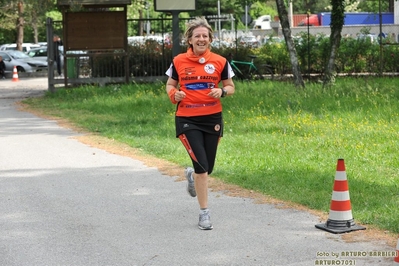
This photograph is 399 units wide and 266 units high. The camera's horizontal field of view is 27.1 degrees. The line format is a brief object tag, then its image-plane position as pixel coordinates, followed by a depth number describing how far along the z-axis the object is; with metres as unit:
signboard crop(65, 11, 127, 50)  24.08
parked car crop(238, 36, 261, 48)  26.97
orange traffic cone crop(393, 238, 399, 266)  5.85
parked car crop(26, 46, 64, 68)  43.32
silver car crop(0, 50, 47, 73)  40.19
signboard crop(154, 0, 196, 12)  23.40
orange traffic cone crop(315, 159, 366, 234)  7.14
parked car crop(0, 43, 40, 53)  54.03
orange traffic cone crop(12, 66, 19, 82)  35.24
